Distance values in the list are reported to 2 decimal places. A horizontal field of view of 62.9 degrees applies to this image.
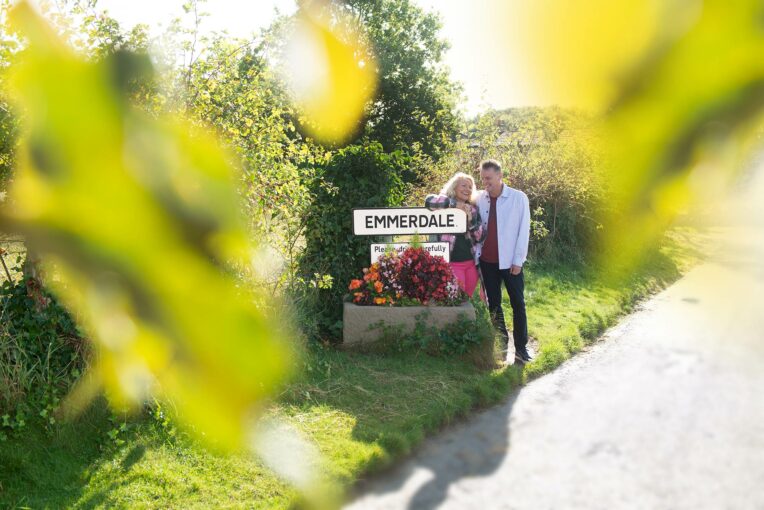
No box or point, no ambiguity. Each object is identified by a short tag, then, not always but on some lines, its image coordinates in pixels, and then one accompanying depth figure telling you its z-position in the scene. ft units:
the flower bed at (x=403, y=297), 19.39
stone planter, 19.35
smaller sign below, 21.26
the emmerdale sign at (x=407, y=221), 20.83
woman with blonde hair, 20.88
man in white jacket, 18.69
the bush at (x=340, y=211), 21.03
